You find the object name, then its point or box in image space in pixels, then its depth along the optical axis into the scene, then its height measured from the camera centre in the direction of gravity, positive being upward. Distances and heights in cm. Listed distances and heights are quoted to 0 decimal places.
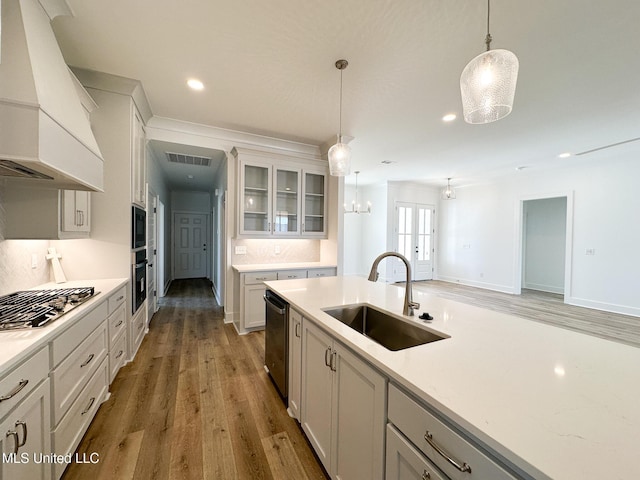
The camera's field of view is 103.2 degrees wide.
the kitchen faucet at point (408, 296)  147 -34
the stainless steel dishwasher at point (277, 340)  194 -86
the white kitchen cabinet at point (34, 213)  178 +14
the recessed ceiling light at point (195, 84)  246 +149
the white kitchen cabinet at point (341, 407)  99 -81
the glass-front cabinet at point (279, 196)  365 +60
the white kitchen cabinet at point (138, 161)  258 +80
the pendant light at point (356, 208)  619 +71
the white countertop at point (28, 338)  98 -48
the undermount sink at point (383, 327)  137 -55
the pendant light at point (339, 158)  226 +70
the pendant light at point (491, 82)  120 +76
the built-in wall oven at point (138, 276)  266 -48
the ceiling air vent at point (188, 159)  401 +125
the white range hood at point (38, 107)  116 +63
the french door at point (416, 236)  711 +4
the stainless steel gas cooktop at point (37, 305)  125 -43
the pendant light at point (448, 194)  609 +108
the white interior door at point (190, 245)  724 -31
